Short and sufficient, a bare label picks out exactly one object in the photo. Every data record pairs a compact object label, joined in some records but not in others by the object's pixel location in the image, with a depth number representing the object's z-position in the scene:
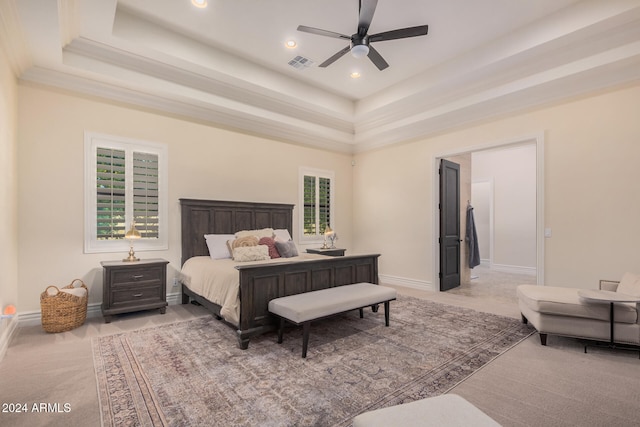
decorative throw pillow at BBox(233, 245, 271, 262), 4.28
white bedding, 3.11
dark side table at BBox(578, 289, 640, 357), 2.77
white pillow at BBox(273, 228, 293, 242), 5.32
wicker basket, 3.43
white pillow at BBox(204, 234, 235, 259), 4.62
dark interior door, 5.70
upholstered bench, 2.86
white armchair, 2.84
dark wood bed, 3.12
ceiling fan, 3.04
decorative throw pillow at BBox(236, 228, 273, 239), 4.87
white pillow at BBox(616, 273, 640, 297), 2.98
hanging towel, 6.91
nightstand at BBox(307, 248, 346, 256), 5.78
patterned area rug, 2.03
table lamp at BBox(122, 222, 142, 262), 4.12
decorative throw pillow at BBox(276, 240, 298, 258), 4.80
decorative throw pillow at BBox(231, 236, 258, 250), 4.48
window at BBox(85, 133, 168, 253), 4.13
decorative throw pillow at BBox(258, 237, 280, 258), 4.71
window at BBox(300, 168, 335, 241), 6.43
